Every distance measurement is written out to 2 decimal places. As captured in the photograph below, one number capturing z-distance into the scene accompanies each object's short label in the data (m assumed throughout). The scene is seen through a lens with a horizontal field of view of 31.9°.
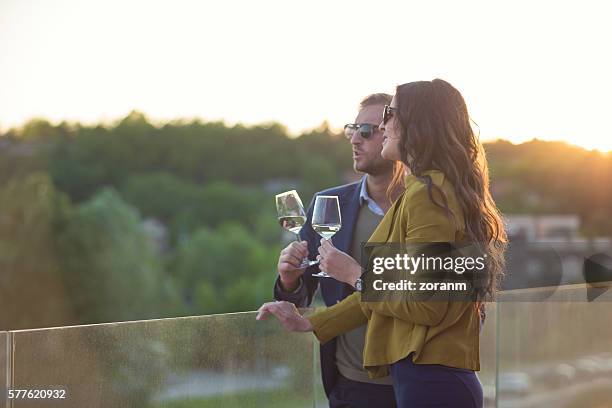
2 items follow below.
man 3.36
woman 2.73
